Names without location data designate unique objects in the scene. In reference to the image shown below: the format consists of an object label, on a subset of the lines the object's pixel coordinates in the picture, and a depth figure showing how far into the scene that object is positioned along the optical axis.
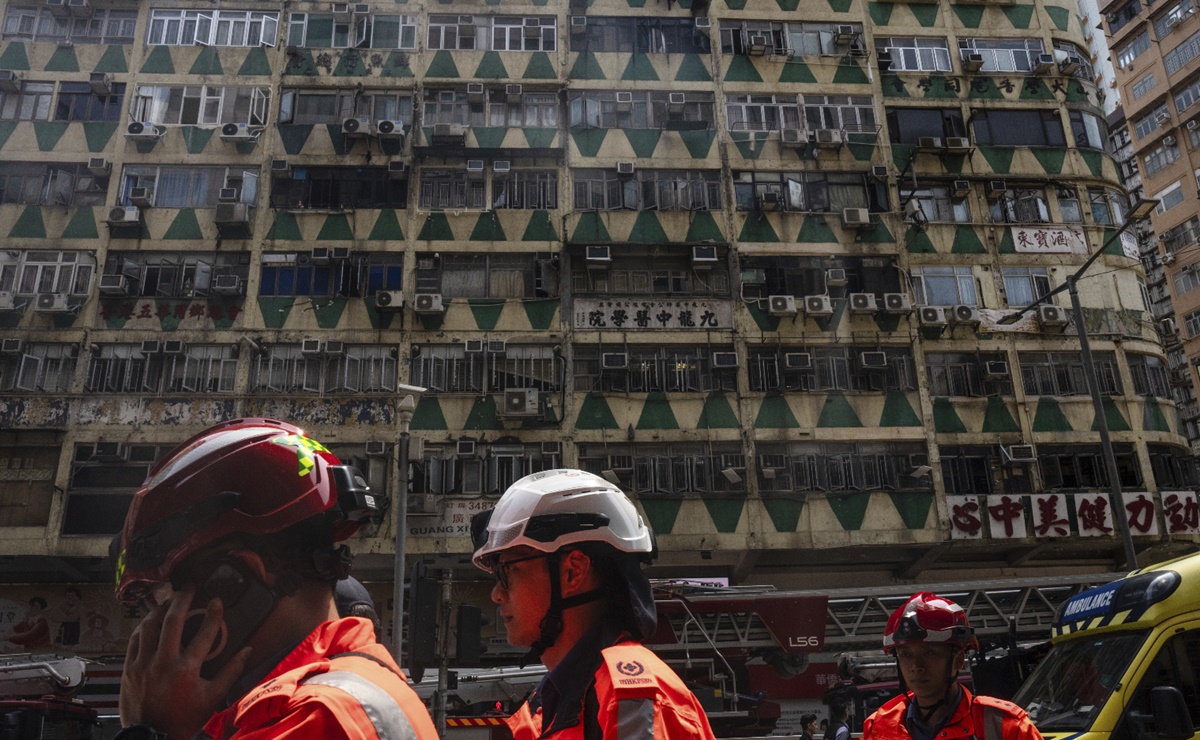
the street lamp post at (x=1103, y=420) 16.84
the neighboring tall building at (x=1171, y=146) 39.97
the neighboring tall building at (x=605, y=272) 20.83
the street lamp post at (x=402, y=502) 14.55
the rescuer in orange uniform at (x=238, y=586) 1.79
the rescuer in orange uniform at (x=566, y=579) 2.75
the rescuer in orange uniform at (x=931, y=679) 4.57
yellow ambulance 5.60
